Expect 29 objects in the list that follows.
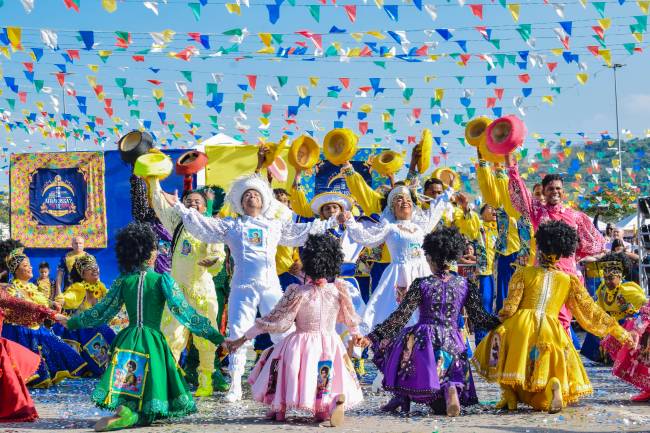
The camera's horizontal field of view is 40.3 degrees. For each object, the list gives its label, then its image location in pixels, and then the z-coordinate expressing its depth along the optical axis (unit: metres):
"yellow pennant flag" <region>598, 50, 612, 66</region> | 11.80
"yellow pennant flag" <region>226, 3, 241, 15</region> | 9.73
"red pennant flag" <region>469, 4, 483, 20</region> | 10.17
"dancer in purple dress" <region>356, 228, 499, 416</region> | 6.40
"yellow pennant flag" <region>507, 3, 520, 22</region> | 10.09
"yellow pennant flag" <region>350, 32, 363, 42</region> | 11.47
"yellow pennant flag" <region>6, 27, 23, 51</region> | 10.68
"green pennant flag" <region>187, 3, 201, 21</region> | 9.49
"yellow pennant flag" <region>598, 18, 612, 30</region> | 11.02
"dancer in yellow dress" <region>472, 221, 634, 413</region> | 6.45
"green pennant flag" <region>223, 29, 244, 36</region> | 11.07
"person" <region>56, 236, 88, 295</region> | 10.91
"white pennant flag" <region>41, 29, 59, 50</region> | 11.20
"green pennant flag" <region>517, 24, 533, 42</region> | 11.01
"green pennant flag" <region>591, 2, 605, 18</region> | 10.19
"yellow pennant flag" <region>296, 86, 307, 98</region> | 13.53
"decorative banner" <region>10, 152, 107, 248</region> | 14.65
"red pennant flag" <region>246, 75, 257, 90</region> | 13.02
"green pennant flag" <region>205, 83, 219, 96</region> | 12.76
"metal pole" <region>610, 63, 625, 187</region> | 33.16
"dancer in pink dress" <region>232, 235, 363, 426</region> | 6.16
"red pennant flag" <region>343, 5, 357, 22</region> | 10.32
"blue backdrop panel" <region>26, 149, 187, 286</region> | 14.49
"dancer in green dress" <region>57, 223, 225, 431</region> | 5.99
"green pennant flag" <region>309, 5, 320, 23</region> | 10.00
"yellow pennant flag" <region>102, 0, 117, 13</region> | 9.20
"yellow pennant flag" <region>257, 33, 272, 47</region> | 11.31
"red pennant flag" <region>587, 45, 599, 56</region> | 11.77
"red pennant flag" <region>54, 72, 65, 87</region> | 12.15
